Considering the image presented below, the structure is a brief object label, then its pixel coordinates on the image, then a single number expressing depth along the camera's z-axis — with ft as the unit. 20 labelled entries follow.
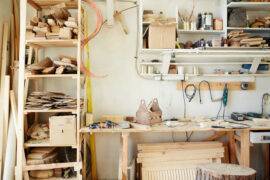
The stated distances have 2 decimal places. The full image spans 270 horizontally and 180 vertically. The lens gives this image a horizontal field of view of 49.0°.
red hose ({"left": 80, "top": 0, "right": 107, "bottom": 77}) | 11.80
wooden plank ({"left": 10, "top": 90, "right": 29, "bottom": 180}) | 10.51
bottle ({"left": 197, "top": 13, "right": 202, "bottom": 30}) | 12.52
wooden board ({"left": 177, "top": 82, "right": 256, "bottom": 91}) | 12.85
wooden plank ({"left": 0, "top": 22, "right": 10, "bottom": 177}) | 11.09
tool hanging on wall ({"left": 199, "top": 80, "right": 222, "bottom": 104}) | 12.86
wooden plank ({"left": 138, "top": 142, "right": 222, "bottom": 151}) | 11.74
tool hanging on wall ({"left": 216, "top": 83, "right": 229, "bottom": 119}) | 12.84
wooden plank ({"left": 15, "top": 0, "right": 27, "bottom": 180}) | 10.41
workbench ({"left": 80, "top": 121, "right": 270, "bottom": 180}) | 10.29
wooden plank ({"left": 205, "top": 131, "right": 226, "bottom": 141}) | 12.73
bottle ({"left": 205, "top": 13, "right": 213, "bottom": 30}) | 12.30
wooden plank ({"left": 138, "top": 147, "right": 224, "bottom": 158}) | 11.57
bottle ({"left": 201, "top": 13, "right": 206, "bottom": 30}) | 12.34
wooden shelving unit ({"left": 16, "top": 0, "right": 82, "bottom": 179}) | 10.46
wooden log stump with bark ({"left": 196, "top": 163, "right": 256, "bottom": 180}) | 7.63
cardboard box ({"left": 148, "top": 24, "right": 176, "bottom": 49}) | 11.83
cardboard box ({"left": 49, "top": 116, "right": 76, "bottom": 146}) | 10.58
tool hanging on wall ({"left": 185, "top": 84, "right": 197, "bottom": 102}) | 12.86
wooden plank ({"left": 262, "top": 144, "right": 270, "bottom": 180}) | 12.82
